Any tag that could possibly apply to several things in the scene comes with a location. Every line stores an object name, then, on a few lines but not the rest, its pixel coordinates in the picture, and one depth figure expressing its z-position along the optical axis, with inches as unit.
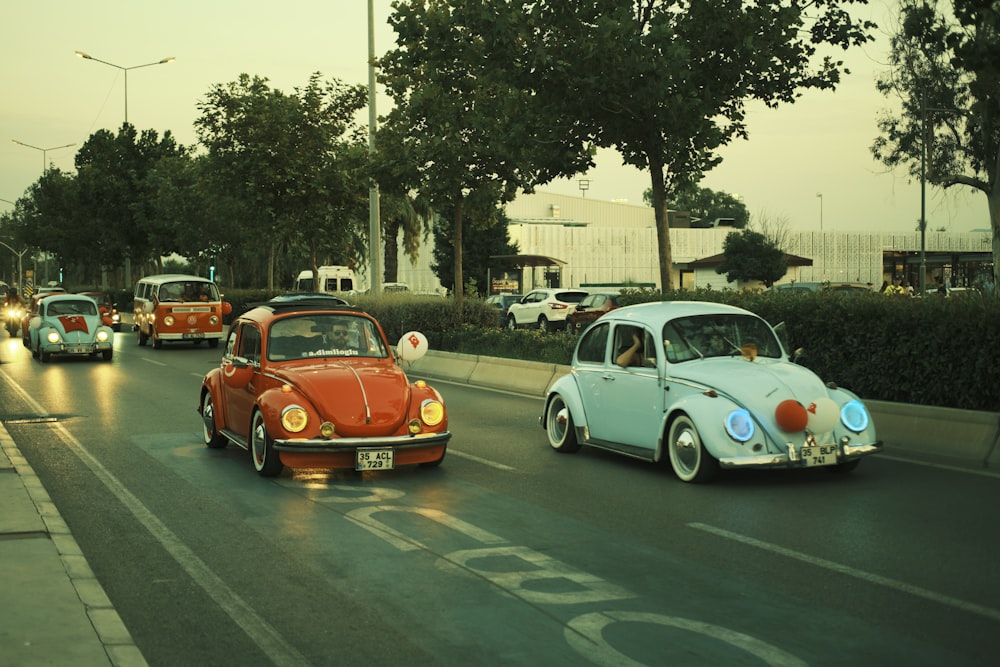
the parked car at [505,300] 1933.1
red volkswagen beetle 403.9
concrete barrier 437.7
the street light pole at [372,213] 1208.8
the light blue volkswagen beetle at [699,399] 383.6
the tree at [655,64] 734.5
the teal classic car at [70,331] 1059.9
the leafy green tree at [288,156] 1429.6
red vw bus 1275.8
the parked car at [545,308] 1727.4
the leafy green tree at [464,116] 804.6
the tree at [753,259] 2536.9
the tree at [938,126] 1291.8
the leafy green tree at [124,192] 2503.7
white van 2166.6
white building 2755.9
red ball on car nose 380.5
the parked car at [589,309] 1551.3
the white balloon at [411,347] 492.1
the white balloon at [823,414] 385.1
